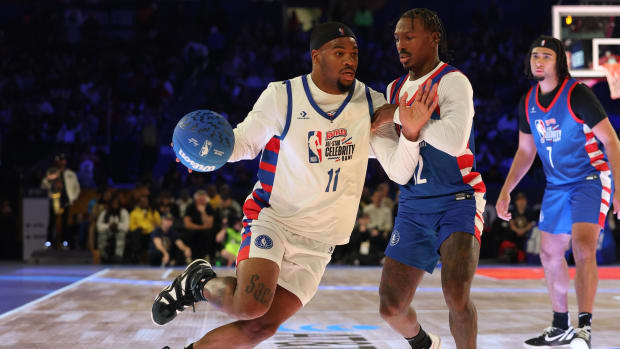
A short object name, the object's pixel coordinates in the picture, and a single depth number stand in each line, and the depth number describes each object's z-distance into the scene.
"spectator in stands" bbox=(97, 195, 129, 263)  13.28
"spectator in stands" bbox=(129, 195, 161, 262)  13.35
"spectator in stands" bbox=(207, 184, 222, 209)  13.37
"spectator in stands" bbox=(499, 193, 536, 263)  13.50
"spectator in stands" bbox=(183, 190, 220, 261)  12.66
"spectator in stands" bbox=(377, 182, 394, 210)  13.46
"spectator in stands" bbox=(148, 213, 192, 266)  12.56
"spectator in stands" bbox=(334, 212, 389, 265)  13.18
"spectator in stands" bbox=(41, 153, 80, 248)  13.68
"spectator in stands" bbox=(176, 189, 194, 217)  13.31
